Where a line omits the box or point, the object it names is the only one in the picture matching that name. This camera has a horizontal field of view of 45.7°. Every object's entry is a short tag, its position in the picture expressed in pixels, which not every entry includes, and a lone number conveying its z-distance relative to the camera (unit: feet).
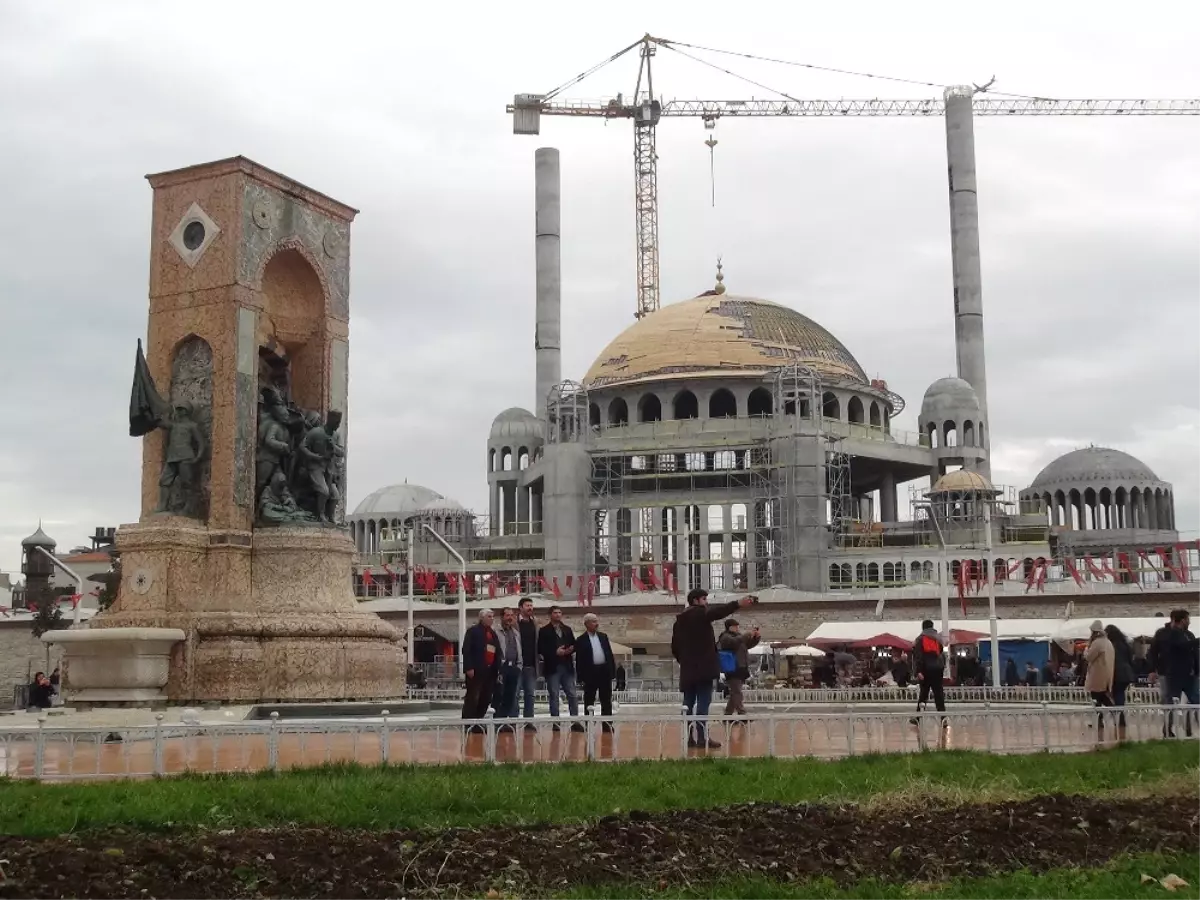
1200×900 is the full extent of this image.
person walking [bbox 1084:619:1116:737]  54.60
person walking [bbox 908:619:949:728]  58.54
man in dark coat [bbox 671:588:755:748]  47.16
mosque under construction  215.92
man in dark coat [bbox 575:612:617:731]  52.54
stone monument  62.49
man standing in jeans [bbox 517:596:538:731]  53.98
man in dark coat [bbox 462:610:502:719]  47.83
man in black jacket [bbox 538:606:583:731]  53.21
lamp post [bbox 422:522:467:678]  119.77
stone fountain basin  60.70
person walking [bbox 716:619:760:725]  57.00
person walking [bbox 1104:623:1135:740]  56.75
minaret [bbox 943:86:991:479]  269.23
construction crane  354.54
